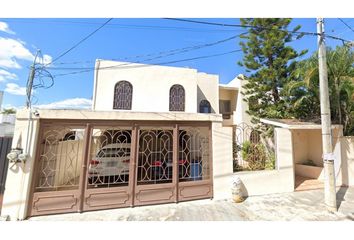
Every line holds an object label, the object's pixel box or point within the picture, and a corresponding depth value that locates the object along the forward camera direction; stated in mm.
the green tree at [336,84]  6048
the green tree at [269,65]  8773
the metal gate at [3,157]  3998
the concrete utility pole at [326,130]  4145
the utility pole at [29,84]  4284
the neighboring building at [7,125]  5297
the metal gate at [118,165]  4141
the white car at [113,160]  4551
